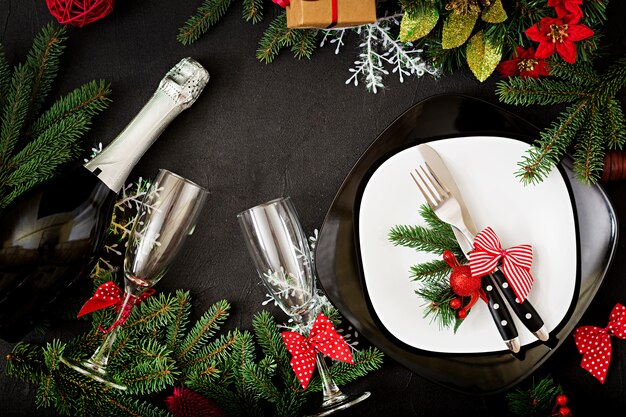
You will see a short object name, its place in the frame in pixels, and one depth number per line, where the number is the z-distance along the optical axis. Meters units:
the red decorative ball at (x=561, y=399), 1.06
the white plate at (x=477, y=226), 1.06
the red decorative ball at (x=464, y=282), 0.99
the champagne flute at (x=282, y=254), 0.98
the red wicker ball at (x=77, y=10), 1.00
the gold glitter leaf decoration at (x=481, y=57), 1.00
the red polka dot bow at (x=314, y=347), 1.03
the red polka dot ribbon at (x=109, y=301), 1.04
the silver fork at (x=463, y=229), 1.02
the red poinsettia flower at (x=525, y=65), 1.02
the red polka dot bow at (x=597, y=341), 1.09
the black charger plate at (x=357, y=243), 1.06
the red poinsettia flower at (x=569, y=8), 0.86
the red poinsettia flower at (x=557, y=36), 0.90
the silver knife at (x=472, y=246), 1.02
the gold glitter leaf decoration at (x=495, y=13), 0.93
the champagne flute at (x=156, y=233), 0.99
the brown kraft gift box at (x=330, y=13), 0.94
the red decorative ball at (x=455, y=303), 1.01
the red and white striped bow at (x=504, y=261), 0.98
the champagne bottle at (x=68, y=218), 1.00
